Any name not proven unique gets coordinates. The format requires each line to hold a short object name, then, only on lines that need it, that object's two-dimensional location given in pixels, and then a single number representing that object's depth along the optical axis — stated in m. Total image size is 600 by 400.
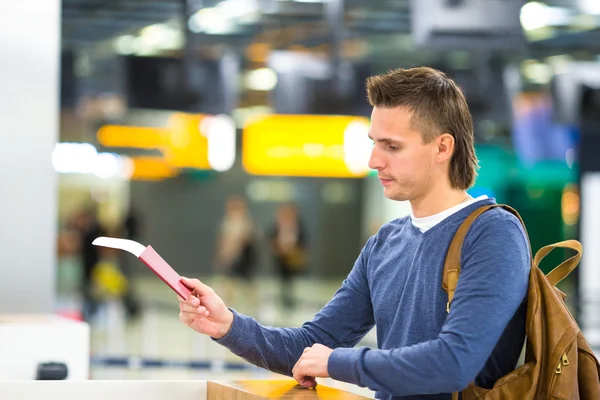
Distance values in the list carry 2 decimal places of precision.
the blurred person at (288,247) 20.75
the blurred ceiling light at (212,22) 16.25
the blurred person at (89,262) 17.98
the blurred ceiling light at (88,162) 30.75
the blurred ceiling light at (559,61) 20.06
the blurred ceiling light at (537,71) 21.52
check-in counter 2.74
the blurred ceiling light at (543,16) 16.02
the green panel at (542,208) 27.77
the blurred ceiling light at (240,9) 15.55
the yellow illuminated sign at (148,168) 32.53
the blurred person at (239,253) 19.92
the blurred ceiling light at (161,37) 17.83
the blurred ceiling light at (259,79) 21.89
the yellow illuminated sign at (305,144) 15.80
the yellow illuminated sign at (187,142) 21.41
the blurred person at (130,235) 19.31
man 2.35
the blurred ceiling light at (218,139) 21.70
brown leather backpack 2.39
